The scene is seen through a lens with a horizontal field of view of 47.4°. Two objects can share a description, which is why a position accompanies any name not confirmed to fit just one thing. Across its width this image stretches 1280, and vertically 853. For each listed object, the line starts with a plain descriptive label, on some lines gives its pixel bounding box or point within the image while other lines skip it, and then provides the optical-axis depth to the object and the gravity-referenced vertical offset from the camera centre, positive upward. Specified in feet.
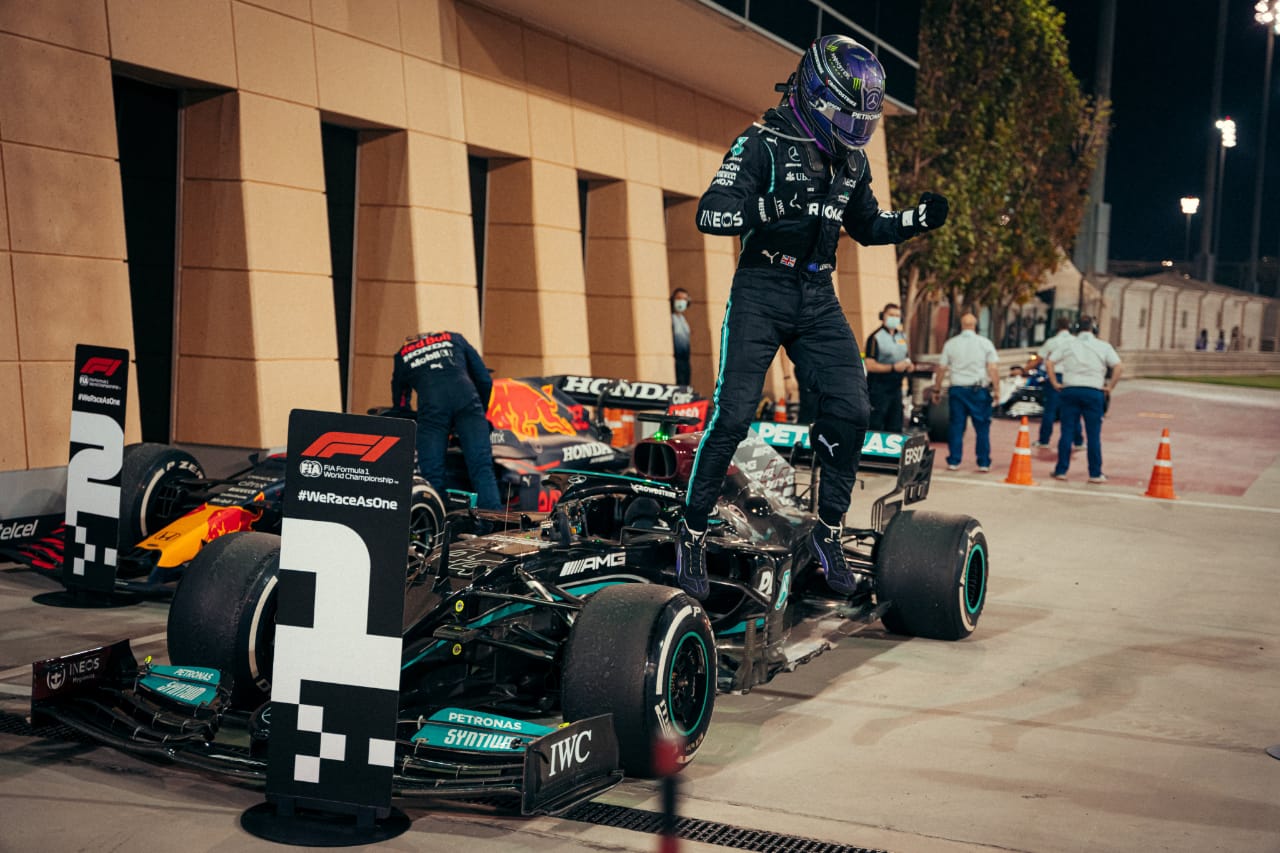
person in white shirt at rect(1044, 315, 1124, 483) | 51.57 -3.62
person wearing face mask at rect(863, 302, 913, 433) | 54.19 -3.40
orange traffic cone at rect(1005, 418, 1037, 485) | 51.72 -6.36
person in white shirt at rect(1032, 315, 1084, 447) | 55.26 -4.71
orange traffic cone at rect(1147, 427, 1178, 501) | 49.49 -6.52
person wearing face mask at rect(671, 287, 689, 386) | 65.26 -2.19
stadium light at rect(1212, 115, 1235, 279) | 156.89 +17.05
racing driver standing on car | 20.31 +0.73
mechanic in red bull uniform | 31.48 -2.55
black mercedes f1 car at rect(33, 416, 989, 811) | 16.55 -4.58
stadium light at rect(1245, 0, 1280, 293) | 185.92 +15.36
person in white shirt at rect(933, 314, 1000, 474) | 54.13 -3.48
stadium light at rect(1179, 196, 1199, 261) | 161.89 +9.21
